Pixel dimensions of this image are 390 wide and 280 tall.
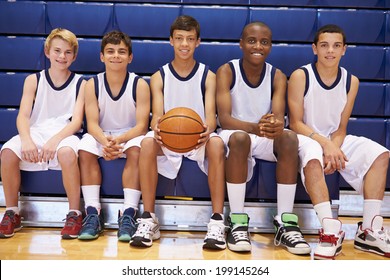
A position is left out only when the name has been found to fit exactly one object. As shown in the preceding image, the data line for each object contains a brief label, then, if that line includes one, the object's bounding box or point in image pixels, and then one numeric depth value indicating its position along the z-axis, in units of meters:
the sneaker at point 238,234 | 2.09
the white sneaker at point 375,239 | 2.13
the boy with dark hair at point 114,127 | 2.35
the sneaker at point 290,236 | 2.09
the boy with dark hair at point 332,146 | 2.16
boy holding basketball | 2.22
